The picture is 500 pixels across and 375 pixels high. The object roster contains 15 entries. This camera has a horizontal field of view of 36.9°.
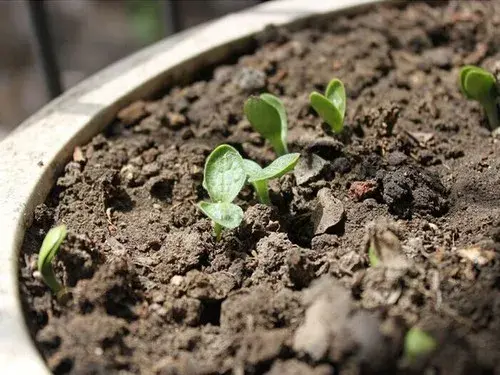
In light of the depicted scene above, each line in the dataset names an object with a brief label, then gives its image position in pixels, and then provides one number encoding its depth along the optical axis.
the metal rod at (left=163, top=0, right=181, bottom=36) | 0.35
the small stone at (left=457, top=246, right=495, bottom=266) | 0.19
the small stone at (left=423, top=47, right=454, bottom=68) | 0.30
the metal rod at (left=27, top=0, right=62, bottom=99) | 0.32
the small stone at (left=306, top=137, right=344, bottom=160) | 0.24
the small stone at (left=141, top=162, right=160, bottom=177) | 0.25
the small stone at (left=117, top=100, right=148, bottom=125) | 0.27
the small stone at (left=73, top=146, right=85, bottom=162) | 0.24
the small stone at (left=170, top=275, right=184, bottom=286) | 0.20
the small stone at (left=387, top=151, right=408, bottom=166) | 0.24
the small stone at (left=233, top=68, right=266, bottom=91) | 0.28
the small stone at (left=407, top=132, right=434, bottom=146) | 0.25
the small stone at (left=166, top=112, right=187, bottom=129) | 0.27
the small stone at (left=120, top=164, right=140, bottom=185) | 0.24
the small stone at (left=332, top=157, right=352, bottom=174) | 0.24
